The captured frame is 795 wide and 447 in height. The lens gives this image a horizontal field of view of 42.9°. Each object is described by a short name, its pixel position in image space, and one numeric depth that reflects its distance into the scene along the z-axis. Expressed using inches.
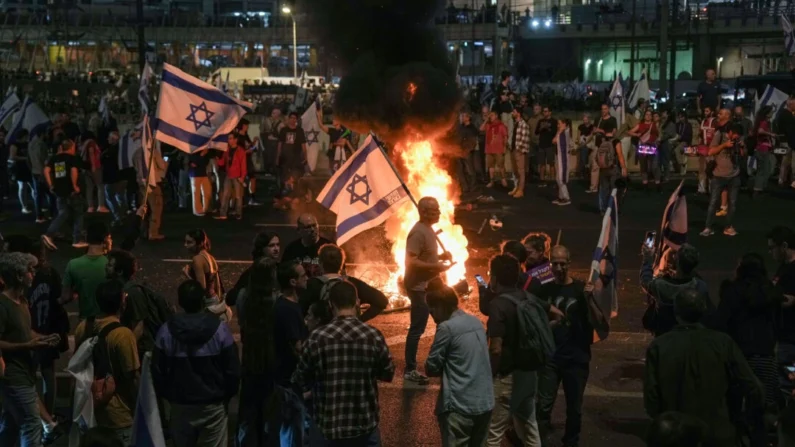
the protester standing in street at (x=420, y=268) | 333.1
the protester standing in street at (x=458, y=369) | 225.6
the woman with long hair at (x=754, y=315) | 262.5
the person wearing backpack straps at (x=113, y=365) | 231.8
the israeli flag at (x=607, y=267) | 290.0
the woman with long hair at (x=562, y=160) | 741.9
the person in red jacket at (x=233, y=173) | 686.5
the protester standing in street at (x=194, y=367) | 220.7
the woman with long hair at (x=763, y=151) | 761.0
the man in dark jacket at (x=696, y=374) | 201.2
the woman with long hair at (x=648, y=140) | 780.0
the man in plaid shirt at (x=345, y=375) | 208.8
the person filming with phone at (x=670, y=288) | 263.0
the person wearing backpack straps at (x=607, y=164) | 682.2
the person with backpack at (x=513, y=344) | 240.7
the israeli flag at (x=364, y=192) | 366.9
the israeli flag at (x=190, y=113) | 431.8
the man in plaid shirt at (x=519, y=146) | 795.4
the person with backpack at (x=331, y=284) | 253.9
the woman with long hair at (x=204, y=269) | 305.0
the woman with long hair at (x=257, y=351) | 243.4
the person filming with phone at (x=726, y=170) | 602.9
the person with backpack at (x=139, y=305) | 250.2
